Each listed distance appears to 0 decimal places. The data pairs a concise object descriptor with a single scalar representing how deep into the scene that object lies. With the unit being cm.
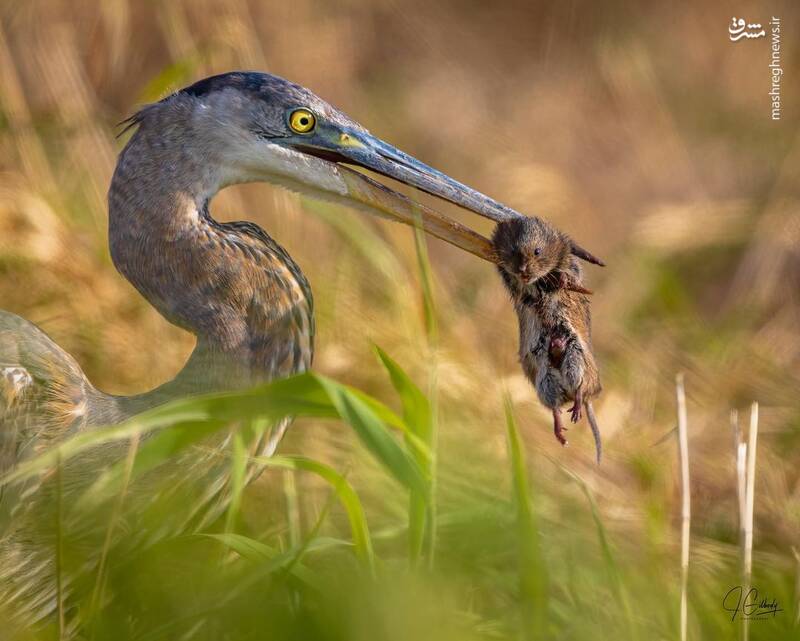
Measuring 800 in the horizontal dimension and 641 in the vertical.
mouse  526
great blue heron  588
